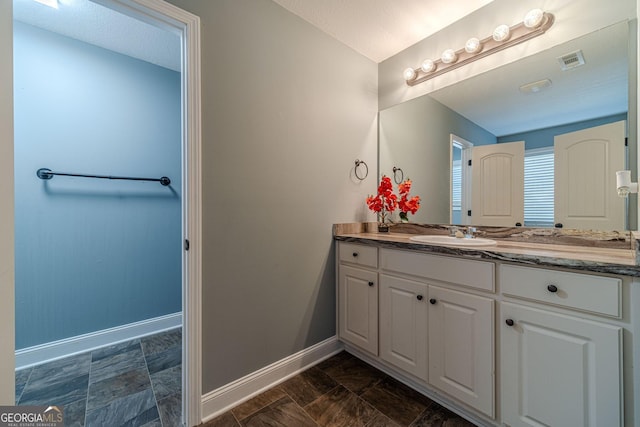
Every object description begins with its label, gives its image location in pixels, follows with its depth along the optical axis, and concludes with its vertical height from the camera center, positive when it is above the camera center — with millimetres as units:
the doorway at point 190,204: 1193 +44
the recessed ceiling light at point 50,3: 1483 +1294
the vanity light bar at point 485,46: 1335 +1031
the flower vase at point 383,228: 2020 -139
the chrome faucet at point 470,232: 1608 -144
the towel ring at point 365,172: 1989 +346
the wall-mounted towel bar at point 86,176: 1706 +292
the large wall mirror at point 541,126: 1181 +493
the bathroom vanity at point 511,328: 826 -506
